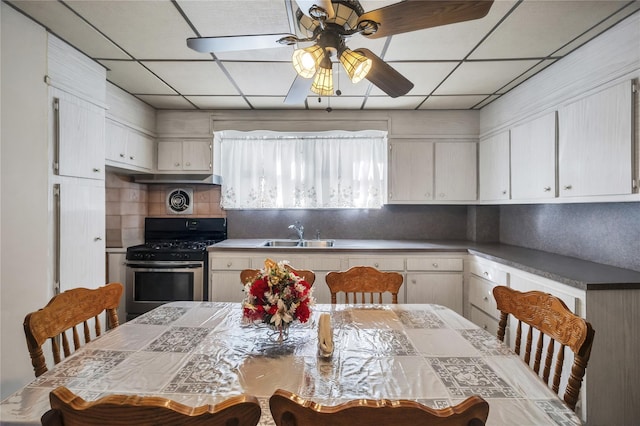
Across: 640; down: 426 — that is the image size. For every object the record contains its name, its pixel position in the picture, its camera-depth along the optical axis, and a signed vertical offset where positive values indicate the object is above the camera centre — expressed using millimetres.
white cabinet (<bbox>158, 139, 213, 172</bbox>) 3463 +642
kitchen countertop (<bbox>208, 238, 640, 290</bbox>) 1747 -355
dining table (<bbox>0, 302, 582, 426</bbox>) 873 -518
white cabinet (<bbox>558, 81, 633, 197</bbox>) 1759 +436
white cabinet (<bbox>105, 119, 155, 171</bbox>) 2744 +631
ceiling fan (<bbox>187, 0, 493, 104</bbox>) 1075 +711
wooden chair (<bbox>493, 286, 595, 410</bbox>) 1015 -427
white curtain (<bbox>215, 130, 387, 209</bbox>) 3645 +517
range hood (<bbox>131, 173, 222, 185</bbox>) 3408 +380
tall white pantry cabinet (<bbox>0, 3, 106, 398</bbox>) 1725 +228
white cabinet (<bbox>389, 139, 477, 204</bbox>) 3428 +466
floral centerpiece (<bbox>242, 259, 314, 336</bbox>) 1158 -326
